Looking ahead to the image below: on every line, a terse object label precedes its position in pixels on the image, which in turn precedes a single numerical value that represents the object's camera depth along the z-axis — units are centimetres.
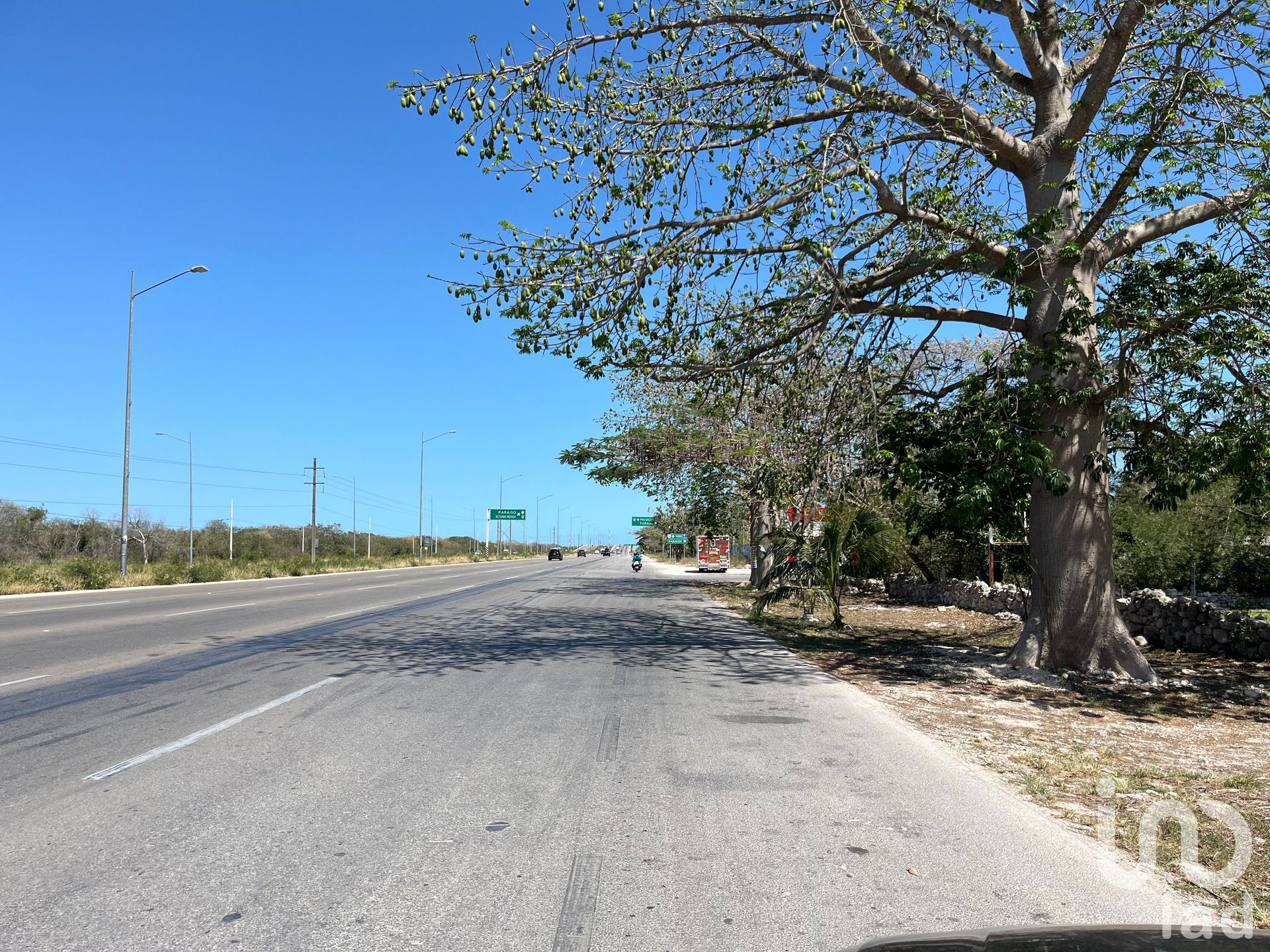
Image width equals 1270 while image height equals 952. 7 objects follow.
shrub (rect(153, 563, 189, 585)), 3284
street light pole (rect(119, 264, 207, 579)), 3009
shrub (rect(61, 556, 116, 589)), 2916
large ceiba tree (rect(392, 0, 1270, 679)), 1009
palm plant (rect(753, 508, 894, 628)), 1705
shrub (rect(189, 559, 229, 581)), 3606
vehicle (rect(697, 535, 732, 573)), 6300
